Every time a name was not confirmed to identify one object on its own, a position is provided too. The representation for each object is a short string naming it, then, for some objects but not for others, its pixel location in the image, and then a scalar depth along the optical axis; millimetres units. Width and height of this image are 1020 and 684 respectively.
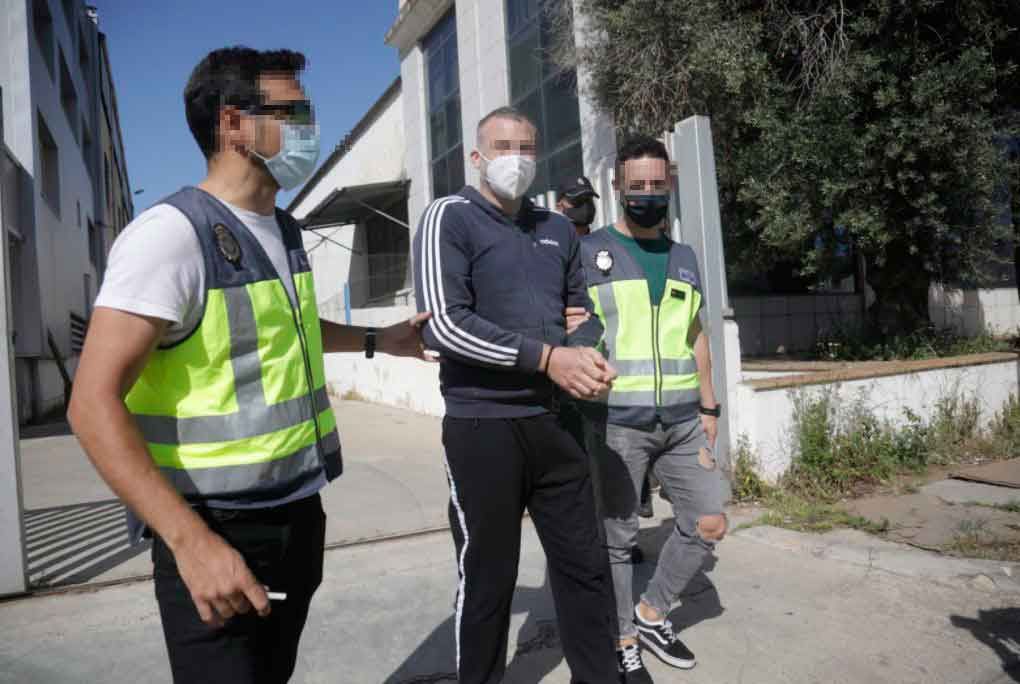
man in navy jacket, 2188
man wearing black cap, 4457
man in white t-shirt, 1260
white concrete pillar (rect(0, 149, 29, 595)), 3596
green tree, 7625
